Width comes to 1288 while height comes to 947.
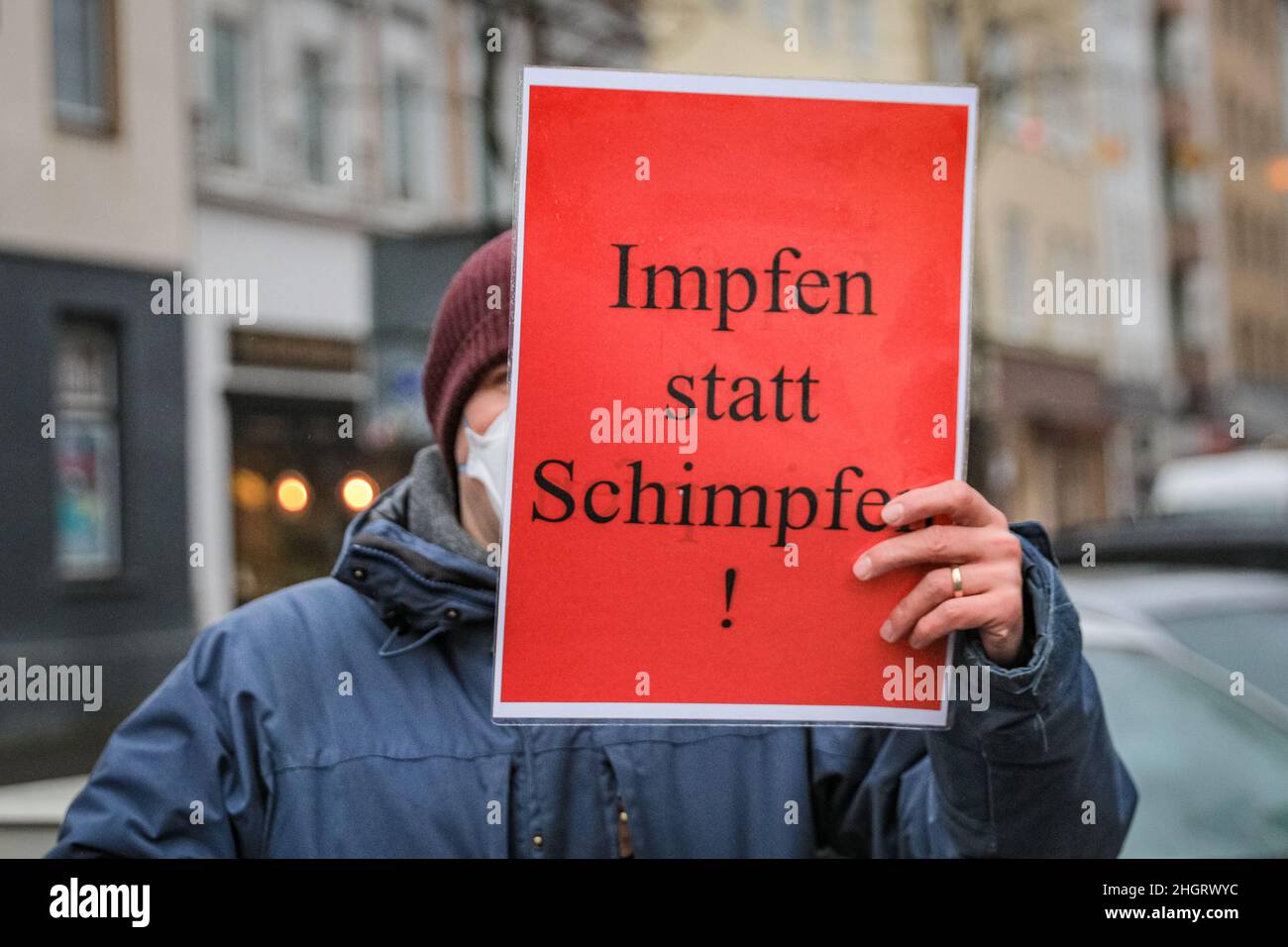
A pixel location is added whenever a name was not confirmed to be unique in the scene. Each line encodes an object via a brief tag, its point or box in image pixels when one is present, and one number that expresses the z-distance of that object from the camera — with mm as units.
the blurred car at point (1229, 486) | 10453
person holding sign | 1456
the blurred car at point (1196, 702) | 2588
